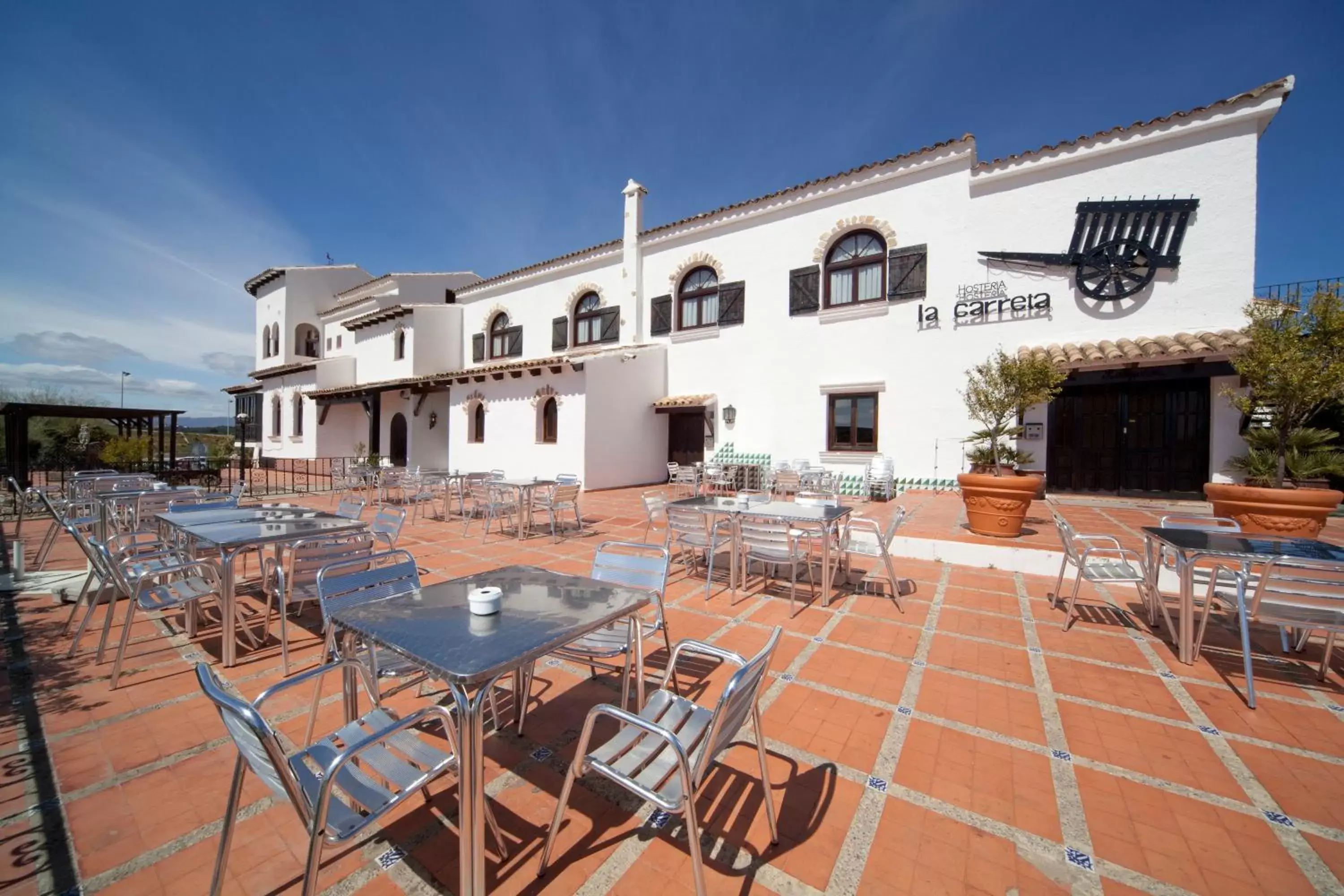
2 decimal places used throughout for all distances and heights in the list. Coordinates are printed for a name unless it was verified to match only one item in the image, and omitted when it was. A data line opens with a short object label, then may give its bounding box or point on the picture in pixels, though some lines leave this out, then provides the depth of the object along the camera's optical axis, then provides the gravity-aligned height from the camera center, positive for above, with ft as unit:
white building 29.73 +9.54
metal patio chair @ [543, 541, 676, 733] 8.87 -2.69
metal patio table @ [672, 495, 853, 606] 14.71 -2.14
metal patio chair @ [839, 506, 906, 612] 14.70 -3.36
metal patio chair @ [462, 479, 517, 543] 23.70 -3.03
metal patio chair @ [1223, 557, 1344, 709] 9.53 -2.88
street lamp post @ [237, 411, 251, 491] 38.94 +0.28
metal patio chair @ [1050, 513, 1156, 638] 13.02 -3.20
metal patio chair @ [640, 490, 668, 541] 18.20 -2.29
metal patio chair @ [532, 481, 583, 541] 22.66 -2.63
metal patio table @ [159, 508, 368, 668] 10.95 -2.36
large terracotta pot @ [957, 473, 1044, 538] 20.22 -2.23
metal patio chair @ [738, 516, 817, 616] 14.33 -2.96
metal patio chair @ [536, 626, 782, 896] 5.04 -3.51
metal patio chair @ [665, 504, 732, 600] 15.87 -2.85
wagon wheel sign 30.12 +12.50
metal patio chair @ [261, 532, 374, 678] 10.76 -2.91
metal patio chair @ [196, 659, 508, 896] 4.45 -3.59
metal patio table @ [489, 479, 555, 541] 23.54 -2.40
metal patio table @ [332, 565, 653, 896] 5.11 -2.46
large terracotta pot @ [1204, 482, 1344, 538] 16.58 -1.99
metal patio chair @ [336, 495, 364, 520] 16.03 -2.26
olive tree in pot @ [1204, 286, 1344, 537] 16.88 +2.18
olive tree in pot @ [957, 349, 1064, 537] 20.35 +0.47
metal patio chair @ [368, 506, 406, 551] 13.70 -2.43
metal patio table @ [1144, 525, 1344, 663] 10.60 -2.19
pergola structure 29.81 +1.24
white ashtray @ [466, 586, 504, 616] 6.89 -2.20
